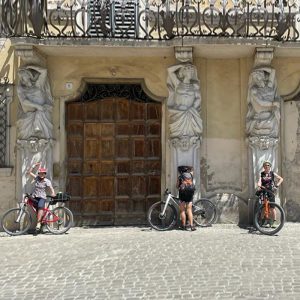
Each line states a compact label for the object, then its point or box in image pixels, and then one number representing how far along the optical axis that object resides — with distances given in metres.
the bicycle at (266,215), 10.68
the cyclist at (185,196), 11.20
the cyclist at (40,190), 11.10
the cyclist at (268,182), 11.06
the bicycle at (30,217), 11.13
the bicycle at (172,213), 11.35
